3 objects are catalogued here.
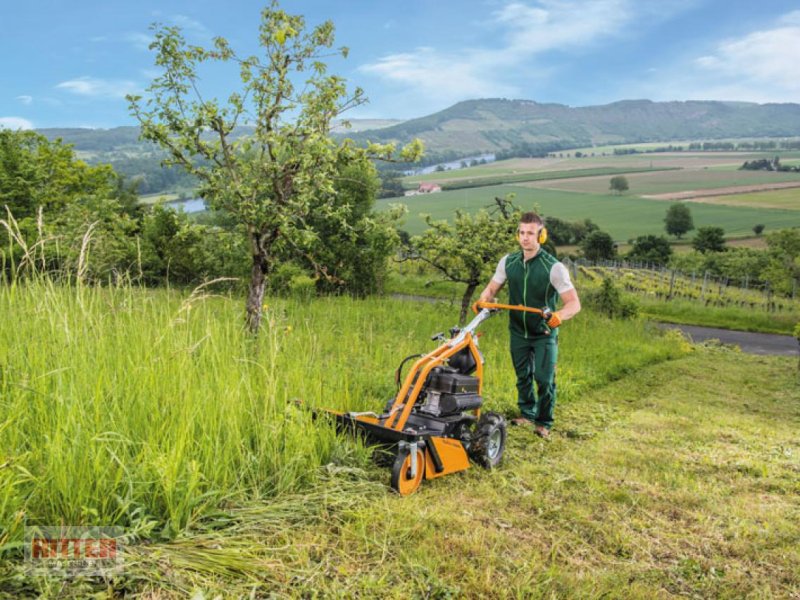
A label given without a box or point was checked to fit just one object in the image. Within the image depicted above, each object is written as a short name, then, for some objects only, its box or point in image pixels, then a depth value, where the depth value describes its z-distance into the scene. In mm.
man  5438
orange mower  3986
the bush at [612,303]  16750
